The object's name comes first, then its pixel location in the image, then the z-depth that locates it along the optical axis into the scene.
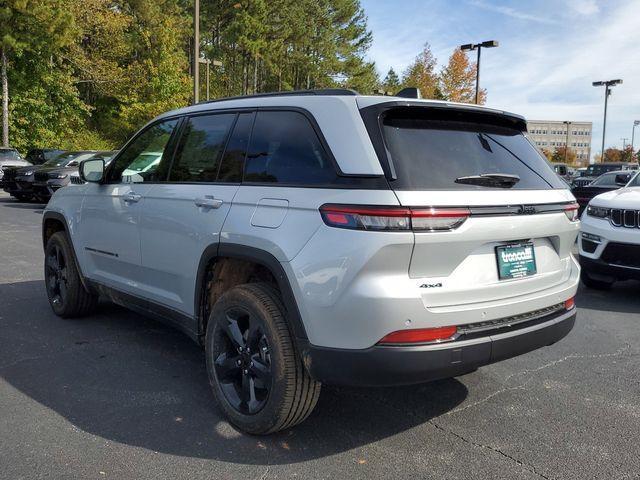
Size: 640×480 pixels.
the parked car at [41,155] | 20.69
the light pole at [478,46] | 26.67
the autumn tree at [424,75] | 46.24
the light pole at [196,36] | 19.05
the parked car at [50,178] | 15.41
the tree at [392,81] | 61.54
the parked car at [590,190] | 11.41
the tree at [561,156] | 81.34
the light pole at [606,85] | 38.00
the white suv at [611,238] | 6.13
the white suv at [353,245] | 2.57
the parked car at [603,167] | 21.39
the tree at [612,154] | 78.65
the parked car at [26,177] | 16.39
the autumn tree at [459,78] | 43.34
